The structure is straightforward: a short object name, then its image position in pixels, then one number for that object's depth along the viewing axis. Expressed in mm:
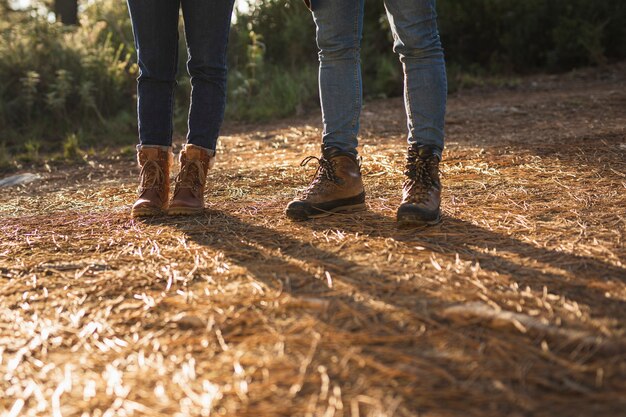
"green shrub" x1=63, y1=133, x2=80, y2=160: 4914
